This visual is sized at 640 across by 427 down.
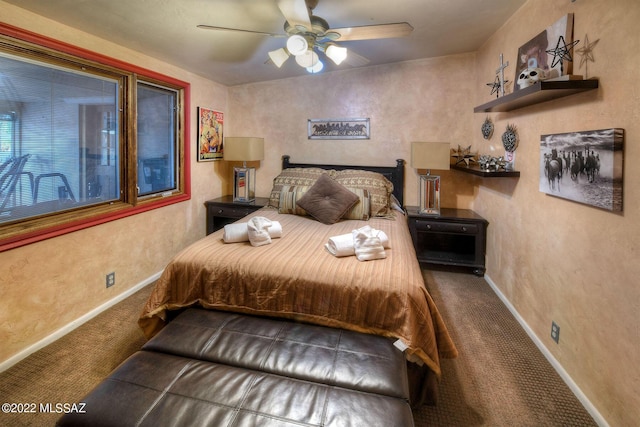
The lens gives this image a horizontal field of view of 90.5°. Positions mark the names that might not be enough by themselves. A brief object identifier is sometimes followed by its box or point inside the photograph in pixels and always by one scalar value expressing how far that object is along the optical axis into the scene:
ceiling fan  2.02
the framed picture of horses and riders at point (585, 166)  1.54
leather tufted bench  1.16
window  2.06
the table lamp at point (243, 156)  4.05
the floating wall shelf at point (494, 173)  2.66
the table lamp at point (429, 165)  3.49
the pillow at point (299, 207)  3.26
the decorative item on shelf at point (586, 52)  1.75
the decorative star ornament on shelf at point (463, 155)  3.67
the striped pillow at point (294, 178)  3.72
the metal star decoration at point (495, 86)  3.02
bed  1.71
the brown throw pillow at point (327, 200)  3.14
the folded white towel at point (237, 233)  2.36
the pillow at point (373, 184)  3.40
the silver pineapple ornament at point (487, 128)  3.32
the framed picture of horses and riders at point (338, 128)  4.11
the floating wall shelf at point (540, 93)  1.74
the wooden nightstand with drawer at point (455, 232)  3.46
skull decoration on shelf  2.06
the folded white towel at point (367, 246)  2.06
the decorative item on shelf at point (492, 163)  2.93
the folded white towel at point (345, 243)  2.11
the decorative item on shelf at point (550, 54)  1.95
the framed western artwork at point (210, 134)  3.94
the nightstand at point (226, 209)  3.96
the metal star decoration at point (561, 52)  1.93
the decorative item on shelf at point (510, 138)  2.75
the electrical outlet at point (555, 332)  2.05
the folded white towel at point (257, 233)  2.31
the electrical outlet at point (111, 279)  2.79
